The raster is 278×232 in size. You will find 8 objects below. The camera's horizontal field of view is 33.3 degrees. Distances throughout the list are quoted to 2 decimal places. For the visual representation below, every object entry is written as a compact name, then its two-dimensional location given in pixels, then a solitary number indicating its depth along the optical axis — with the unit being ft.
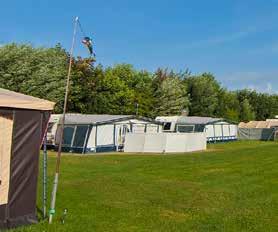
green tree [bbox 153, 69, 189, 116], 215.92
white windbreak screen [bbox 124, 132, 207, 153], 109.29
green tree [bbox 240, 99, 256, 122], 285.64
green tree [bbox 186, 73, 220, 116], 246.27
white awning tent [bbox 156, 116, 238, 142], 157.89
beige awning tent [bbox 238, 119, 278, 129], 210.38
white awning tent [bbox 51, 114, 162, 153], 109.50
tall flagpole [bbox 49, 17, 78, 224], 30.32
